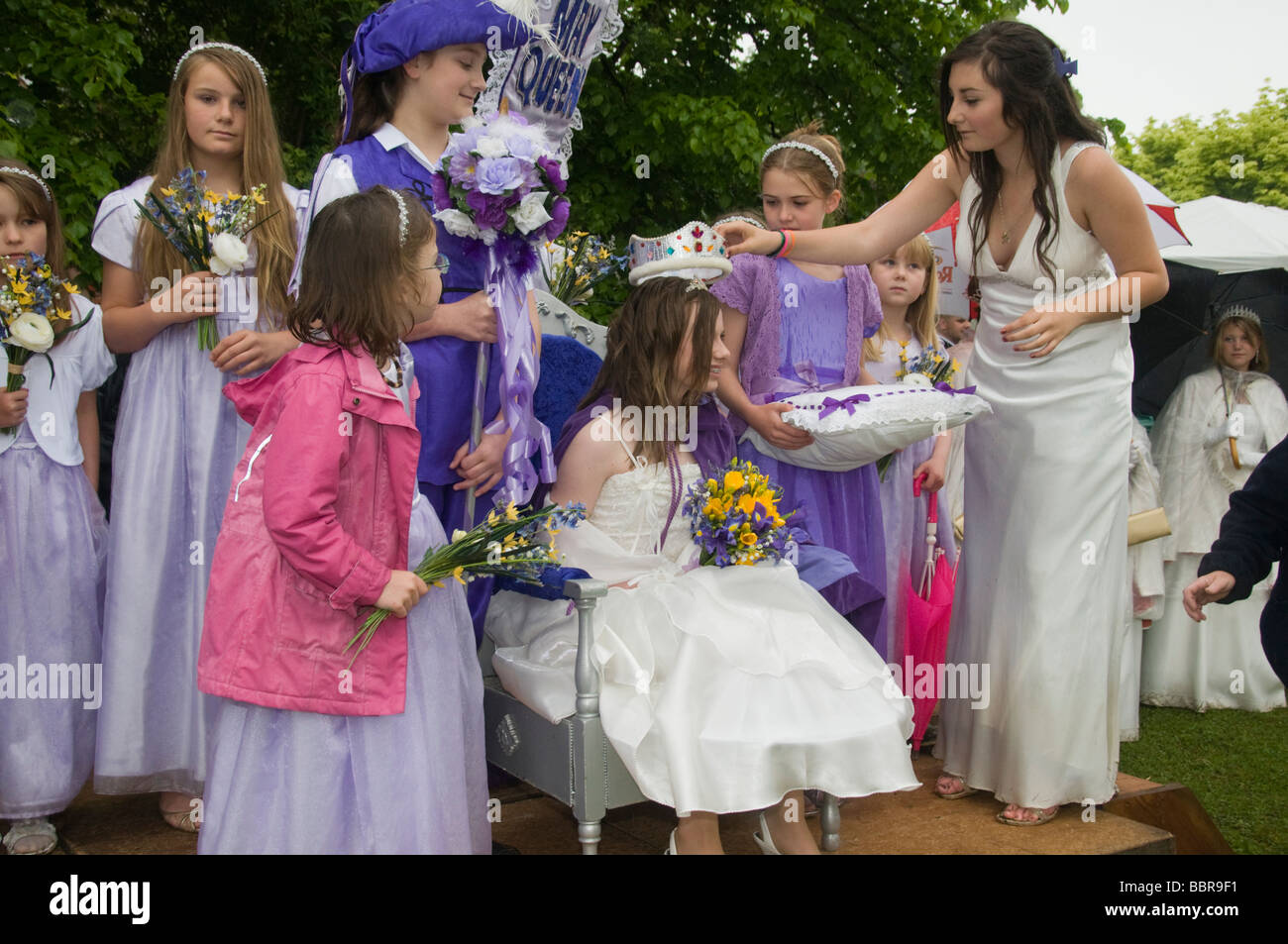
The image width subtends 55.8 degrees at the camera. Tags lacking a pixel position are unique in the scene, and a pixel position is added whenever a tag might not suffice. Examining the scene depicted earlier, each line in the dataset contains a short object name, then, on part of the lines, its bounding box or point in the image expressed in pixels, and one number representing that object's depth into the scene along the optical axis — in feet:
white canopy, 23.21
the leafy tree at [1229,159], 85.46
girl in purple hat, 10.32
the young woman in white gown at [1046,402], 11.35
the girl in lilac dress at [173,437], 11.43
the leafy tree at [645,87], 18.63
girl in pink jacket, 8.26
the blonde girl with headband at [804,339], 12.82
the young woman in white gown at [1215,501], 21.75
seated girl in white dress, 8.95
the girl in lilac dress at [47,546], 11.09
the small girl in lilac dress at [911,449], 14.53
